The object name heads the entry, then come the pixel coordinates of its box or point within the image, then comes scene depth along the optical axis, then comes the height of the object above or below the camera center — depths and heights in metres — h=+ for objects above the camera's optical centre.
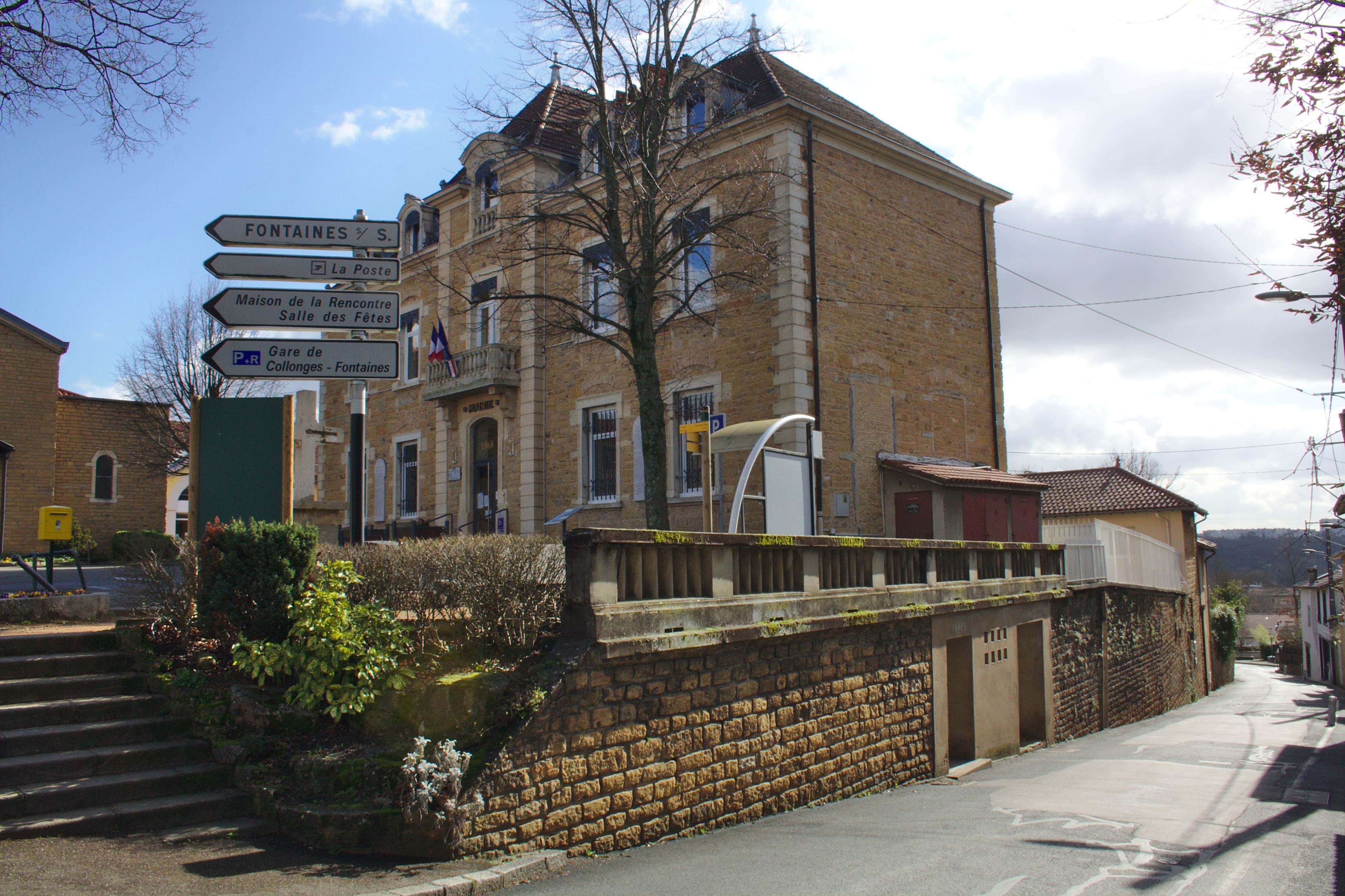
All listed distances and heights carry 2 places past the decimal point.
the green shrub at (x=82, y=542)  26.67 -0.07
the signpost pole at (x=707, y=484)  10.95 +0.55
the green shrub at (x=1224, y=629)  41.12 -4.58
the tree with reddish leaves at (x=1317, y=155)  7.75 +3.11
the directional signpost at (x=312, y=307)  7.61 +1.86
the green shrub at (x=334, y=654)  6.32 -0.79
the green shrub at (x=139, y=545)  7.76 -0.08
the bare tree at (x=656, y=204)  14.98 +5.63
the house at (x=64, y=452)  26.92 +2.61
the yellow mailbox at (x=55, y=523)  9.34 +0.16
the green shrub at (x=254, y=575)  6.83 -0.28
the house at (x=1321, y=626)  47.72 -6.04
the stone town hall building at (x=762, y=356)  18.17 +3.69
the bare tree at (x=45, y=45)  7.68 +4.09
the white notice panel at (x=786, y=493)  11.21 +0.43
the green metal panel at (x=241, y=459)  8.03 +0.66
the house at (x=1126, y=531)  19.89 -0.16
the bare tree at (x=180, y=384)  33.50 +5.41
